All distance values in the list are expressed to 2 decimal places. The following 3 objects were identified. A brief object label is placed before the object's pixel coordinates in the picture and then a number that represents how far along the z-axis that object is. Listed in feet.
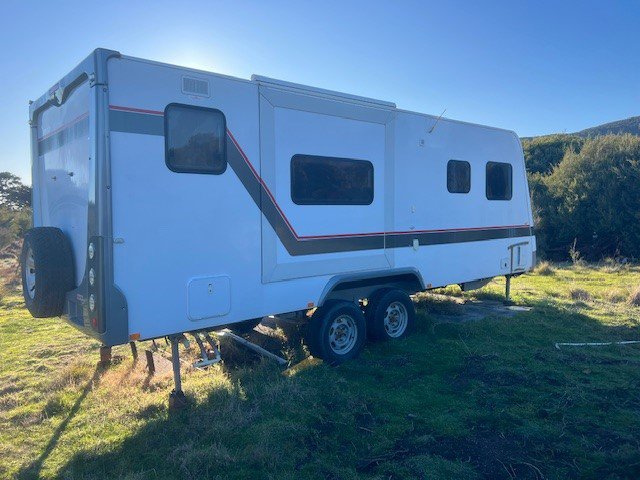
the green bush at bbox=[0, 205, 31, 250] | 66.49
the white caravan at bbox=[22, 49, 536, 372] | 14.29
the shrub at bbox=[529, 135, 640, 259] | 58.18
